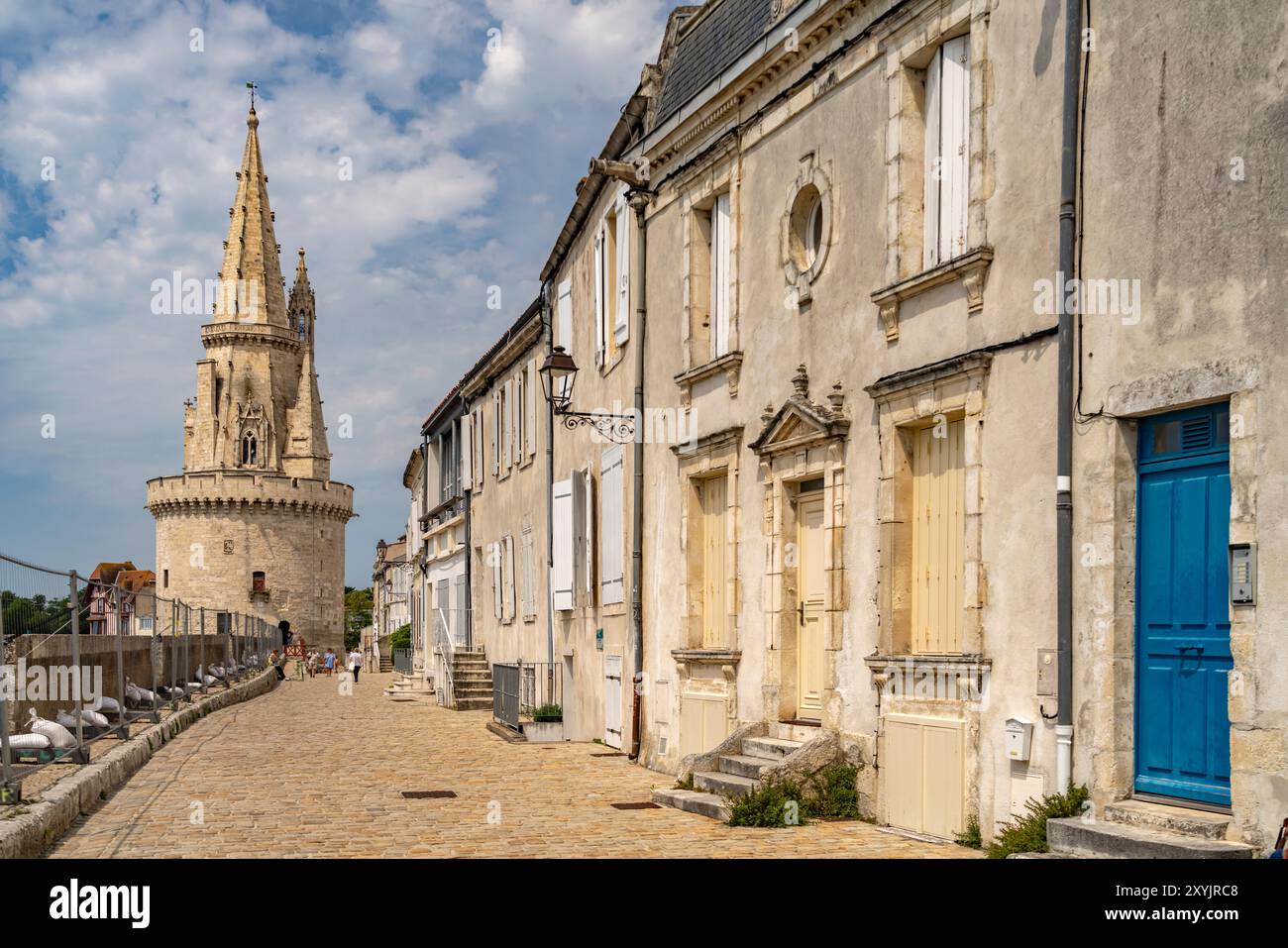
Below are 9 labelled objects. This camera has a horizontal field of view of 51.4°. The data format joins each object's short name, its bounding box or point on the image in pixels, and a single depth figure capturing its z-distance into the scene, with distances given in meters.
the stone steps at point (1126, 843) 6.23
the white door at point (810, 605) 10.89
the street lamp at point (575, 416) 14.65
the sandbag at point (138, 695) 16.92
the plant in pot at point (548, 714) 17.70
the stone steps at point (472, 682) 25.06
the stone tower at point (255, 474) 68.12
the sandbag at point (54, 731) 10.99
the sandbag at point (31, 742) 10.02
